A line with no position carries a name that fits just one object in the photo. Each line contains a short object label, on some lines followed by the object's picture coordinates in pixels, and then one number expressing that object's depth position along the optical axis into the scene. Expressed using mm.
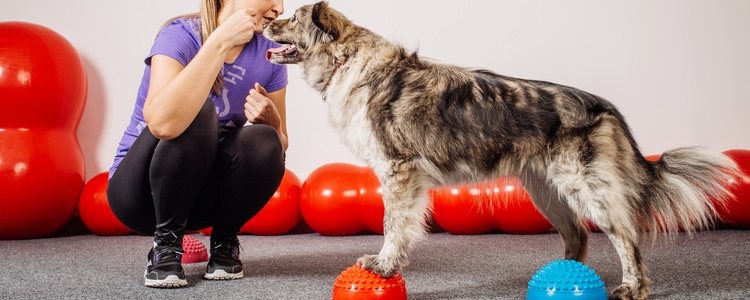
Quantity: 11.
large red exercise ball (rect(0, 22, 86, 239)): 4125
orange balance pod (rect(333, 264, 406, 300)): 1984
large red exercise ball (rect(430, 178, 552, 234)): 3982
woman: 2275
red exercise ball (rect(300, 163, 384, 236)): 4109
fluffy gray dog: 2176
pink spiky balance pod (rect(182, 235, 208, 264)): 3115
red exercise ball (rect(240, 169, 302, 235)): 4277
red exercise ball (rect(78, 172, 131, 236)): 4312
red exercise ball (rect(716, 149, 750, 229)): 3908
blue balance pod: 1914
